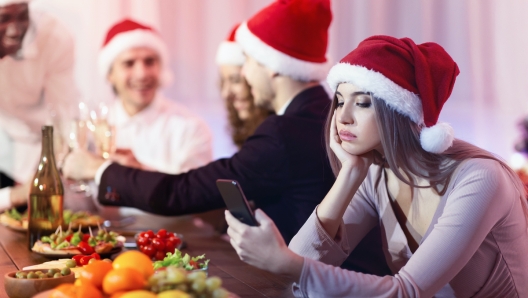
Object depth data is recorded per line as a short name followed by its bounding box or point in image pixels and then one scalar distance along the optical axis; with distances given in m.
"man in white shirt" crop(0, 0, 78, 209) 3.84
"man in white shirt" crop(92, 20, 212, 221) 3.83
